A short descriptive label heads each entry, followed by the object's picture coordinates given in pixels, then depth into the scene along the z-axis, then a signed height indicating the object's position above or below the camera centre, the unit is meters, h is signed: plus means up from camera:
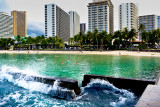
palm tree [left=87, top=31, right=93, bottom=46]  103.53 +12.03
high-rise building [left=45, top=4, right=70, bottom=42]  164.25 +41.00
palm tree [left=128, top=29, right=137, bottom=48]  86.25 +11.18
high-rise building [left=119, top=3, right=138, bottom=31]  137.25 +39.56
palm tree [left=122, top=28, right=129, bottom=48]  87.96 +11.44
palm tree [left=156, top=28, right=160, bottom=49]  81.29 +9.80
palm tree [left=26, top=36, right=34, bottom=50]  128.50 +10.69
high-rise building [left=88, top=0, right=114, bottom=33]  145.38 +41.59
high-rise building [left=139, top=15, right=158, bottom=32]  164.88 +39.26
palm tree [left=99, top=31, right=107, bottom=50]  95.36 +11.69
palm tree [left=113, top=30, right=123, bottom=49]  91.53 +10.91
